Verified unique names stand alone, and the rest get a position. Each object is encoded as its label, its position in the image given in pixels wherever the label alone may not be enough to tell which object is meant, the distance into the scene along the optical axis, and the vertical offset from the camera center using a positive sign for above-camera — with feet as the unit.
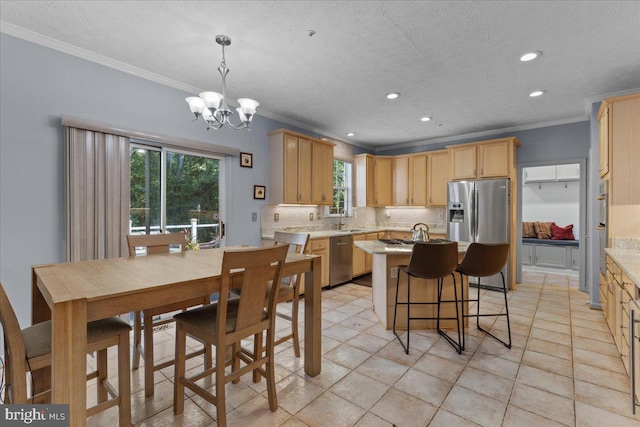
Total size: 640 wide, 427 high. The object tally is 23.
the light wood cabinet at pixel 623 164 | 9.66 +1.51
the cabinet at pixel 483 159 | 15.55 +2.82
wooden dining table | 3.93 -1.25
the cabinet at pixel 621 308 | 5.71 -2.51
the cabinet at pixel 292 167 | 14.16 +2.22
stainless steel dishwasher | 15.53 -2.48
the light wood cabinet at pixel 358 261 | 17.12 -2.81
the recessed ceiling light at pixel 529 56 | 8.89 +4.63
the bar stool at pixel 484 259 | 8.66 -1.37
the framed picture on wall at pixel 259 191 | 13.91 +0.97
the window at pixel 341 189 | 19.48 +1.53
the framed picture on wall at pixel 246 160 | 13.28 +2.32
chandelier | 7.50 +2.76
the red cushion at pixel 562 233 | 20.54 -1.47
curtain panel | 8.57 +0.55
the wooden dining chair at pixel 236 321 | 5.25 -2.10
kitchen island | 10.24 -2.77
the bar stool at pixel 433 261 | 8.35 -1.37
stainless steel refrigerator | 15.30 -0.07
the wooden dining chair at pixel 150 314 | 6.63 -2.41
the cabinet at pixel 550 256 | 19.36 -2.94
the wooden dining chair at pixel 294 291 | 8.00 -2.12
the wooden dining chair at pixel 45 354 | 4.26 -2.17
